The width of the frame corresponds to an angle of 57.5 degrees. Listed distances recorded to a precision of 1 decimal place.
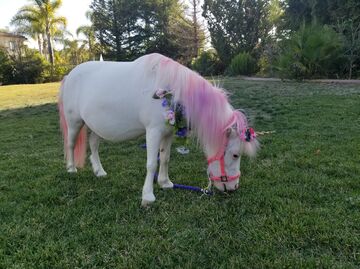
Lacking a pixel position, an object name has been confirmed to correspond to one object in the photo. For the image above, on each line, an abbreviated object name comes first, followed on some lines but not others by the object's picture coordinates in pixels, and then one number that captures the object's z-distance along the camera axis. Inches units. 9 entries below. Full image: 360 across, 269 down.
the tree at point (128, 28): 1274.6
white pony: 98.0
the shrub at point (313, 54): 510.0
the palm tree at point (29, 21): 1141.7
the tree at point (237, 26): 852.0
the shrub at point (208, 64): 877.5
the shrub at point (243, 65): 748.0
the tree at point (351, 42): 516.8
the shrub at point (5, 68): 980.1
